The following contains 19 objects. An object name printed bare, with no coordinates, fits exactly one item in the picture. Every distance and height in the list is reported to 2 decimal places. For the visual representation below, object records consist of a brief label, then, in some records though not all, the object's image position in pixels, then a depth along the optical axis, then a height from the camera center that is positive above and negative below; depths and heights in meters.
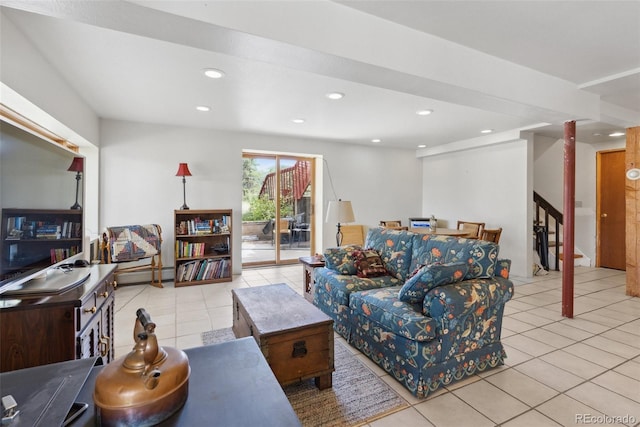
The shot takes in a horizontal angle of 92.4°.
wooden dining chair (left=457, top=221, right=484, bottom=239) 5.01 -0.25
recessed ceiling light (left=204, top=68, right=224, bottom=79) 2.77 +1.29
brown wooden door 5.60 +0.07
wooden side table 3.51 -0.72
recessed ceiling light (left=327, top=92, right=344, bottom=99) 3.31 +1.29
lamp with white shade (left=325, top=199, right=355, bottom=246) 3.94 +0.01
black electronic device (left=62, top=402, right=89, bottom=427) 0.82 -0.56
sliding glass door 5.73 +0.08
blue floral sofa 1.95 -0.71
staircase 5.68 -0.40
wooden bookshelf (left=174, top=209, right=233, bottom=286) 4.60 -0.55
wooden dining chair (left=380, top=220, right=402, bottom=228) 6.08 -0.22
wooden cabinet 1.39 -0.55
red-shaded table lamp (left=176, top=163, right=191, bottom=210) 4.56 +0.57
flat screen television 1.31 +0.03
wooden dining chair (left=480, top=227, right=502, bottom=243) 4.73 -0.34
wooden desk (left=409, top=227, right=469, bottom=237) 4.64 -0.29
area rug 1.79 -1.18
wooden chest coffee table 1.88 -0.79
